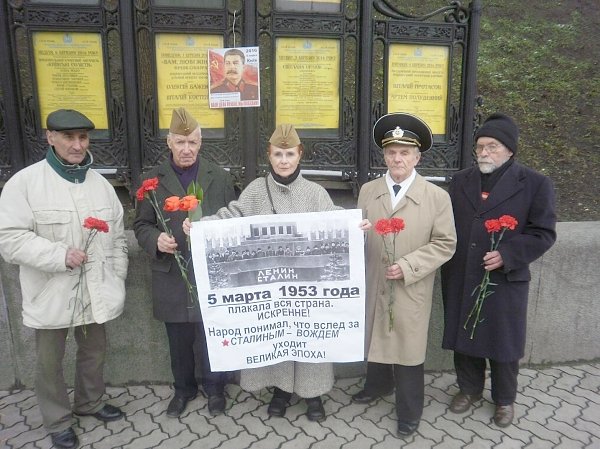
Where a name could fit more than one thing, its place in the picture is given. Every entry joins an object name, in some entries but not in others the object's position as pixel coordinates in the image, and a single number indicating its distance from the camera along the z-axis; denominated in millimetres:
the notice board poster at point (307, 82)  4457
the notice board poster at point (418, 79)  4582
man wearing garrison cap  3293
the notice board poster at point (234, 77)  4316
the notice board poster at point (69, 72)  4250
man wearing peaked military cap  3172
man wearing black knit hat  3207
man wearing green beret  3016
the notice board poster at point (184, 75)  4332
